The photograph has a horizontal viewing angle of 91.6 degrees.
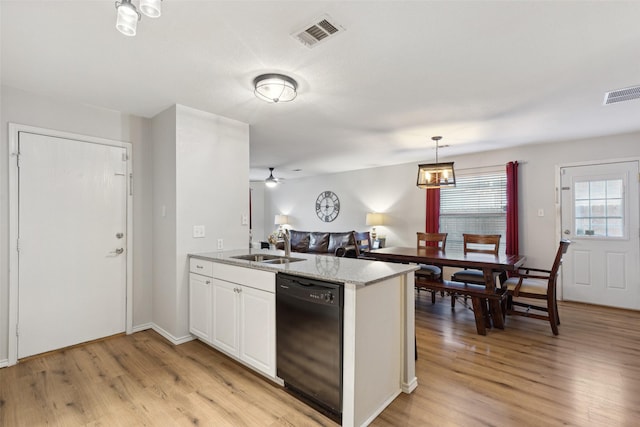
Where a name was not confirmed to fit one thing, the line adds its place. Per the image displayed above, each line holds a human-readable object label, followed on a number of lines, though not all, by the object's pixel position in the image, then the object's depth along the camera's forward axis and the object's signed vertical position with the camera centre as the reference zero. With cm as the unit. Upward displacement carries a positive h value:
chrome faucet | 293 -30
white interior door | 274 -27
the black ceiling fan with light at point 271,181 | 700 +74
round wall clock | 753 +19
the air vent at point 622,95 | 273 +108
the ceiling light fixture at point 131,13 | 129 +87
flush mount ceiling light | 244 +102
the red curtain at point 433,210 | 578 +7
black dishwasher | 186 -80
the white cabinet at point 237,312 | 230 -83
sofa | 660 -62
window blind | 519 +12
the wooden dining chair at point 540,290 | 331 -84
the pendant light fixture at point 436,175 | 402 +51
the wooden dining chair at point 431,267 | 408 -74
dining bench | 331 -92
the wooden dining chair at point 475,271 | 373 -75
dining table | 330 -53
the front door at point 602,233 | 412 -27
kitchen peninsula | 180 -75
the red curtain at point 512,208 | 486 +9
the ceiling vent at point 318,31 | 179 +110
